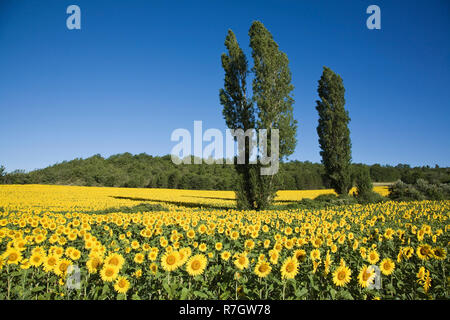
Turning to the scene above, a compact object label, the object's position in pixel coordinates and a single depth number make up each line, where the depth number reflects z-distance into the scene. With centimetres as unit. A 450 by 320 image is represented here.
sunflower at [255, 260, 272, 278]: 280
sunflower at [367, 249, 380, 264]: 334
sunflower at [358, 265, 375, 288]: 271
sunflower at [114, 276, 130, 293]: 259
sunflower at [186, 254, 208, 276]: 288
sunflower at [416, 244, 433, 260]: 325
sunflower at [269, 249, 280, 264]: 310
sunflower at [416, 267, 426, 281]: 285
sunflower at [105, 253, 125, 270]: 285
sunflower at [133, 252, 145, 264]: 327
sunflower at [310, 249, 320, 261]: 337
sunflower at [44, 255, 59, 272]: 303
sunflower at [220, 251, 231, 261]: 347
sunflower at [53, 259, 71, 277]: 286
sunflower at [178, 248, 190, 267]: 288
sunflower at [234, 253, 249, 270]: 308
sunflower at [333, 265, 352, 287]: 273
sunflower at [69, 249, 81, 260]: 347
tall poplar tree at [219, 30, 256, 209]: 1841
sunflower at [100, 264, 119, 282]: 274
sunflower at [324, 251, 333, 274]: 286
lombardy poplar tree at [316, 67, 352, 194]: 2630
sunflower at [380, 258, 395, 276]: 299
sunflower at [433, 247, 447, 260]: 296
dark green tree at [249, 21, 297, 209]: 1812
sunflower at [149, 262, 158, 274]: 287
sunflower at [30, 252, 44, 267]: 296
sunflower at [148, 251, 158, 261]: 335
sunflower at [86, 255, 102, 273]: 278
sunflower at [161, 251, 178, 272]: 284
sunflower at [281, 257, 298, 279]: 279
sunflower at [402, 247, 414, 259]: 346
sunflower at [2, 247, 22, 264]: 307
